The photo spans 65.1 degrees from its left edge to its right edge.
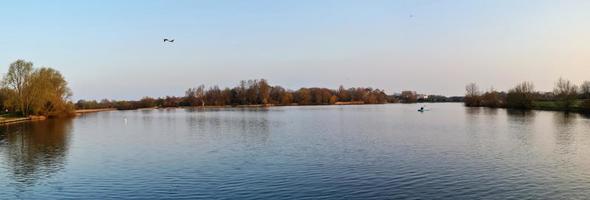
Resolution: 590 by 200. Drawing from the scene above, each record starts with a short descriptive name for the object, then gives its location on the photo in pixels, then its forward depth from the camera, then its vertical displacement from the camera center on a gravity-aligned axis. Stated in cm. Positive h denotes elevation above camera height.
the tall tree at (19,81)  7269 +525
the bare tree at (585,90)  8256 +129
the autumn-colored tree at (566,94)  7839 +57
